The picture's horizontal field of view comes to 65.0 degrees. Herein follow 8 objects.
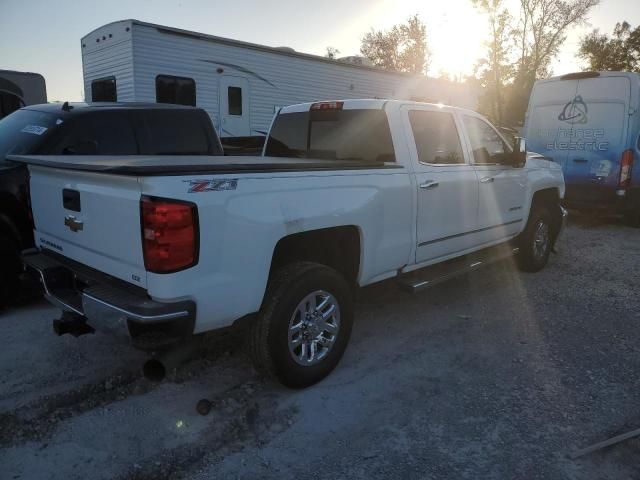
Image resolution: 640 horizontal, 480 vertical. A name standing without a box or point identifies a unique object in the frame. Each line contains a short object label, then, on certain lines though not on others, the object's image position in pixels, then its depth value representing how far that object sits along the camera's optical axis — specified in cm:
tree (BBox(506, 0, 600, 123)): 3038
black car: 452
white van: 873
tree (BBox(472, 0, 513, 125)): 2828
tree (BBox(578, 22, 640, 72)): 4047
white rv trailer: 957
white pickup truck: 257
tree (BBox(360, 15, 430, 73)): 4431
